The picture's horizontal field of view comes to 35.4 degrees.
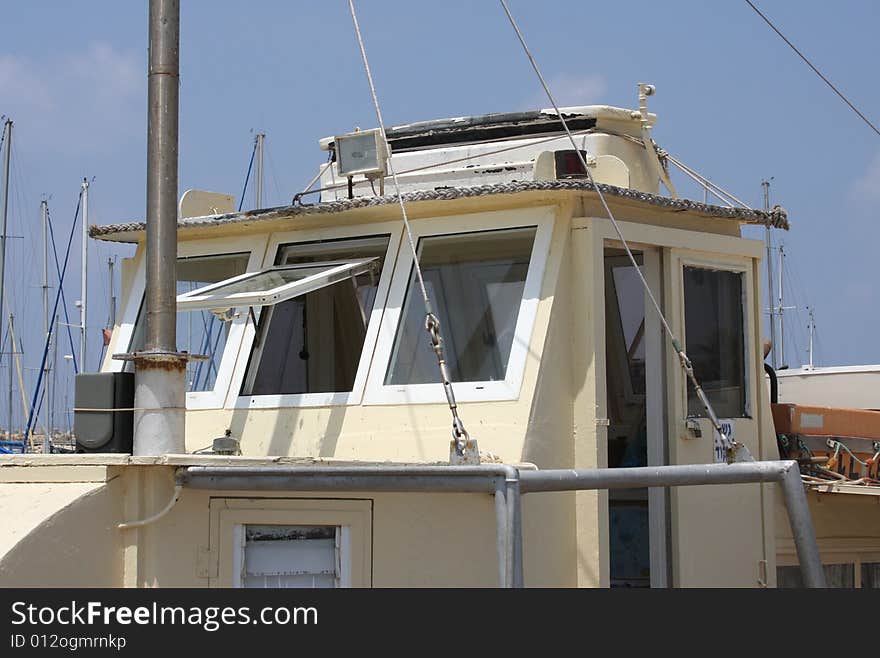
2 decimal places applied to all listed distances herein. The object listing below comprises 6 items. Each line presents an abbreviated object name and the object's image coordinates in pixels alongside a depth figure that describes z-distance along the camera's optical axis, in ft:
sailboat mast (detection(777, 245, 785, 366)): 79.19
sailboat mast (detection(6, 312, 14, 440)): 102.06
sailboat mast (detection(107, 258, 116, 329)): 97.83
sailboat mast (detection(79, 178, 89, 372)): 99.87
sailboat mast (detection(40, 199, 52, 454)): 108.88
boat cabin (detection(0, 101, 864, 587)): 22.24
